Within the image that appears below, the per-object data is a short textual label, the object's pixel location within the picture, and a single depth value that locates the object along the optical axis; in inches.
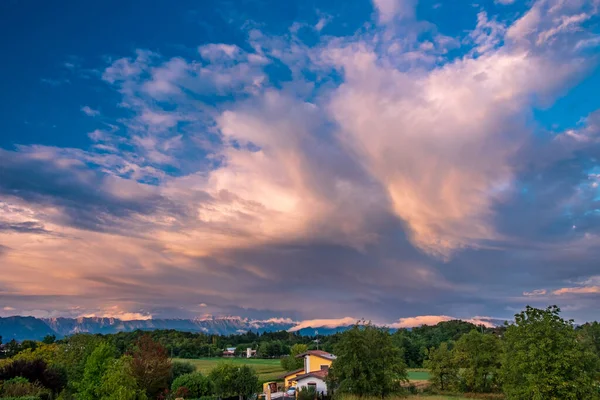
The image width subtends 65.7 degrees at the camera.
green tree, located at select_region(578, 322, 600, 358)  2667.3
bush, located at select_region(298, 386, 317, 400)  1550.2
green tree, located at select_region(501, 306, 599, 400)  1067.4
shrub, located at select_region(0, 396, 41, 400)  1083.3
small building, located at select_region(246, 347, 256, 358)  5564.0
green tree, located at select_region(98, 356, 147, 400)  965.2
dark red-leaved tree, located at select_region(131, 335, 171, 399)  1336.1
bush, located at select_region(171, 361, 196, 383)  2469.2
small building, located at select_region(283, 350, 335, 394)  2191.2
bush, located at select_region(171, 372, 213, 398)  1824.6
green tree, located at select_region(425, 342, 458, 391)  2123.5
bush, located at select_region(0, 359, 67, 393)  1366.9
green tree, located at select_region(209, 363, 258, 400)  1790.1
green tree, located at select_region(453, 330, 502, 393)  2020.2
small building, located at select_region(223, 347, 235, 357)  5764.8
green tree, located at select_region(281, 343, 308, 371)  3316.9
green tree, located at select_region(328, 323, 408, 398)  1391.5
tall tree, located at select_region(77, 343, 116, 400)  1133.7
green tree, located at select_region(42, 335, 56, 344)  3636.1
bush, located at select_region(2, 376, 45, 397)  1207.6
